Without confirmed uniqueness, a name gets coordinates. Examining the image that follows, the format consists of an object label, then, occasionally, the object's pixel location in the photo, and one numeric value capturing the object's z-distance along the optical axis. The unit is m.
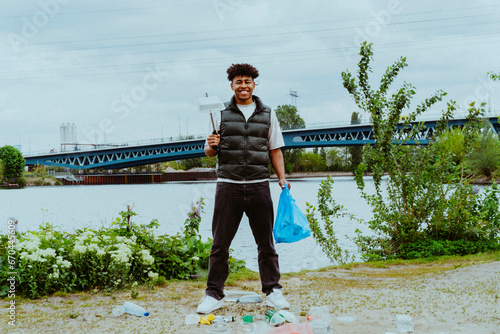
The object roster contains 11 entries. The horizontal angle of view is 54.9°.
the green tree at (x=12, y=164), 63.36
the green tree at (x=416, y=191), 8.48
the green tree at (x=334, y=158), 87.88
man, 4.22
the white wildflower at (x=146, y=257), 5.42
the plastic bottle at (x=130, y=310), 4.07
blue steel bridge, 47.91
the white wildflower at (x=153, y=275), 5.41
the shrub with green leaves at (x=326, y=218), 8.94
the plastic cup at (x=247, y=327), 3.63
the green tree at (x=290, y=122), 78.81
